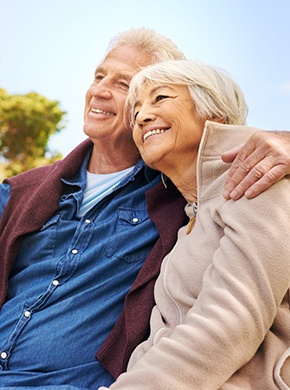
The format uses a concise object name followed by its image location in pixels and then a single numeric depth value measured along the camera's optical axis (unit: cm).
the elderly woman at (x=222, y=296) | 154
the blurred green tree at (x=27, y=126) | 1698
